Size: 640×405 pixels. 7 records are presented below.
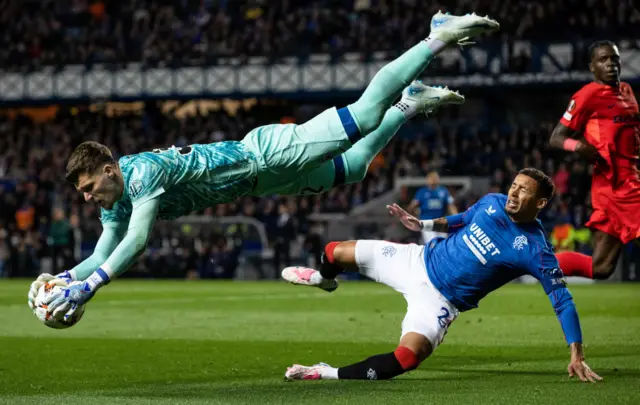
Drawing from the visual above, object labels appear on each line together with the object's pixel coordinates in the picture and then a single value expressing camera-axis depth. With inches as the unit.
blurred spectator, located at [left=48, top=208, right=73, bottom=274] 1184.8
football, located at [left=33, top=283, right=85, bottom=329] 295.7
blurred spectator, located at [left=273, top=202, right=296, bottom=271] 1142.3
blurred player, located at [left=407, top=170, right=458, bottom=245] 861.8
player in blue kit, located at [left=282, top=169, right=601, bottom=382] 323.6
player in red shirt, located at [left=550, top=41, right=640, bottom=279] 419.2
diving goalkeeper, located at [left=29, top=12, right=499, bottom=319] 304.7
